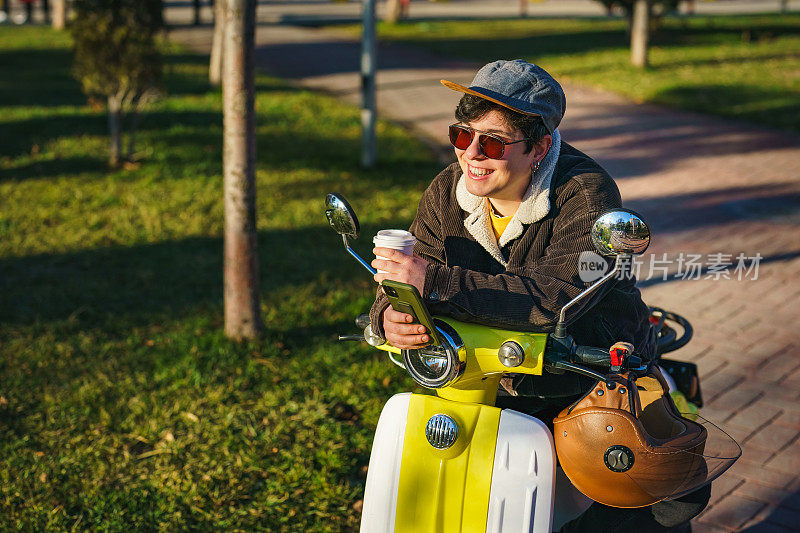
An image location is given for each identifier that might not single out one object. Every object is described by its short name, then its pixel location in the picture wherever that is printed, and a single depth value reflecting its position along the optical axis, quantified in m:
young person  1.97
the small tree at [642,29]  14.95
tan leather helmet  1.93
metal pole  7.77
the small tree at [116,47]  8.06
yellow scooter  1.96
